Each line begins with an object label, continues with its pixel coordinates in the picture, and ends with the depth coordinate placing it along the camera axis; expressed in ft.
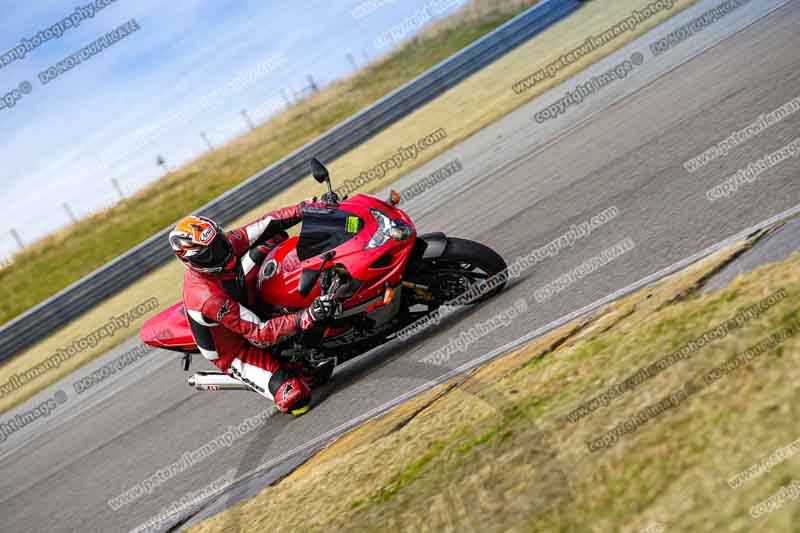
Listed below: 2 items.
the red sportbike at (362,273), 36.45
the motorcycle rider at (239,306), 35.68
